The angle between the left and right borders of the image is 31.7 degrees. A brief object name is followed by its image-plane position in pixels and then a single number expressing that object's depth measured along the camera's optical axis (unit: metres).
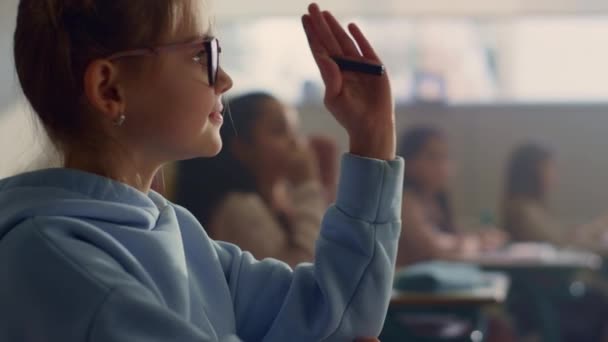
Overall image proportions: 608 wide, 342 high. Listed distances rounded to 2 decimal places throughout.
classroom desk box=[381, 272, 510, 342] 3.51
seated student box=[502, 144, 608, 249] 5.55
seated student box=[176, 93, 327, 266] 3.54
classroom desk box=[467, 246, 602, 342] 4.63
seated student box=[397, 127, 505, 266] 4.75
